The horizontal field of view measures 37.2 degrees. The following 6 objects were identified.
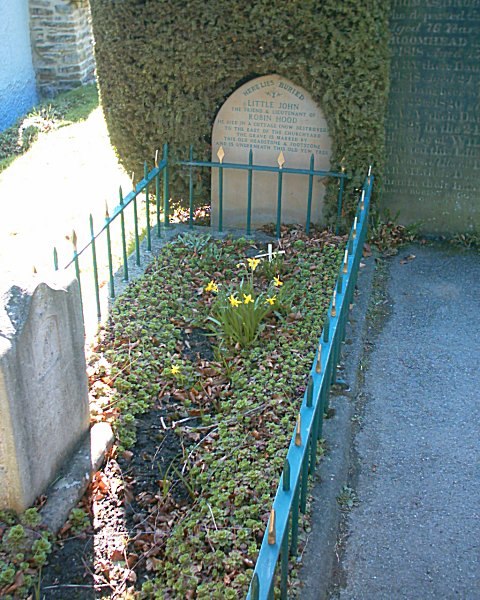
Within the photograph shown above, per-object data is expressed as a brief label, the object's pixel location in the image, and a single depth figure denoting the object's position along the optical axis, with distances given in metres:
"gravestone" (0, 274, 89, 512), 2.93
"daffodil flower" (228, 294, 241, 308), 4.67
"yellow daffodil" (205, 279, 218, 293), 5.06
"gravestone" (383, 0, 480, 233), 5.95
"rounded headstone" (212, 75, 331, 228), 6.20
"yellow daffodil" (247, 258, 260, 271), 5.21
